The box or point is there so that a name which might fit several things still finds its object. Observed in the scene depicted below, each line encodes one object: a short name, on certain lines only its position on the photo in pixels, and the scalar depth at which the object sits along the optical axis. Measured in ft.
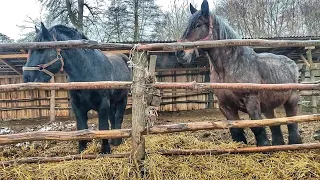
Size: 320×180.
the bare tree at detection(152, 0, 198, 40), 53.83
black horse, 12.21
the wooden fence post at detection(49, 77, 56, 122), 32.40
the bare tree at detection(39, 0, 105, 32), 48.88
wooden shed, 36.17
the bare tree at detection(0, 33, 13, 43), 50.60
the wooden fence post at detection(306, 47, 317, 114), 31.41
